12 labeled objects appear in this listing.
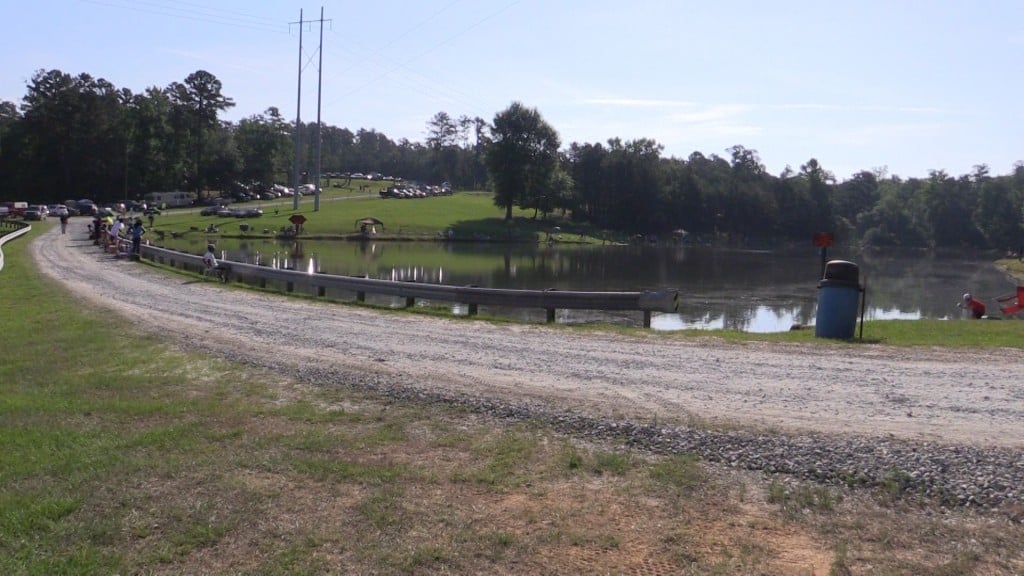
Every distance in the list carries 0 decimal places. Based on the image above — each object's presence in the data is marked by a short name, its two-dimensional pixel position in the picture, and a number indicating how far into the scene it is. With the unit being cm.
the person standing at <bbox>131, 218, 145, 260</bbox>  3694
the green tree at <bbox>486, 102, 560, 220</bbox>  10844
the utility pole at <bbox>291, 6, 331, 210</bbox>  8700
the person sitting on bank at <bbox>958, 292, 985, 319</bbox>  2516
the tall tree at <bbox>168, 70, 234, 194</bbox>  11450
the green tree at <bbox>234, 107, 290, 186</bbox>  11888
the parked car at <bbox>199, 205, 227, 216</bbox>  8807
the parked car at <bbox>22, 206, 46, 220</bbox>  7438
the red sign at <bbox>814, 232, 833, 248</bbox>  1875
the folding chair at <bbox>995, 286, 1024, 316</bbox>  2761
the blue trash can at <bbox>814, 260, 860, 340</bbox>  1631
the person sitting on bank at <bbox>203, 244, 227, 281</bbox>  2877
